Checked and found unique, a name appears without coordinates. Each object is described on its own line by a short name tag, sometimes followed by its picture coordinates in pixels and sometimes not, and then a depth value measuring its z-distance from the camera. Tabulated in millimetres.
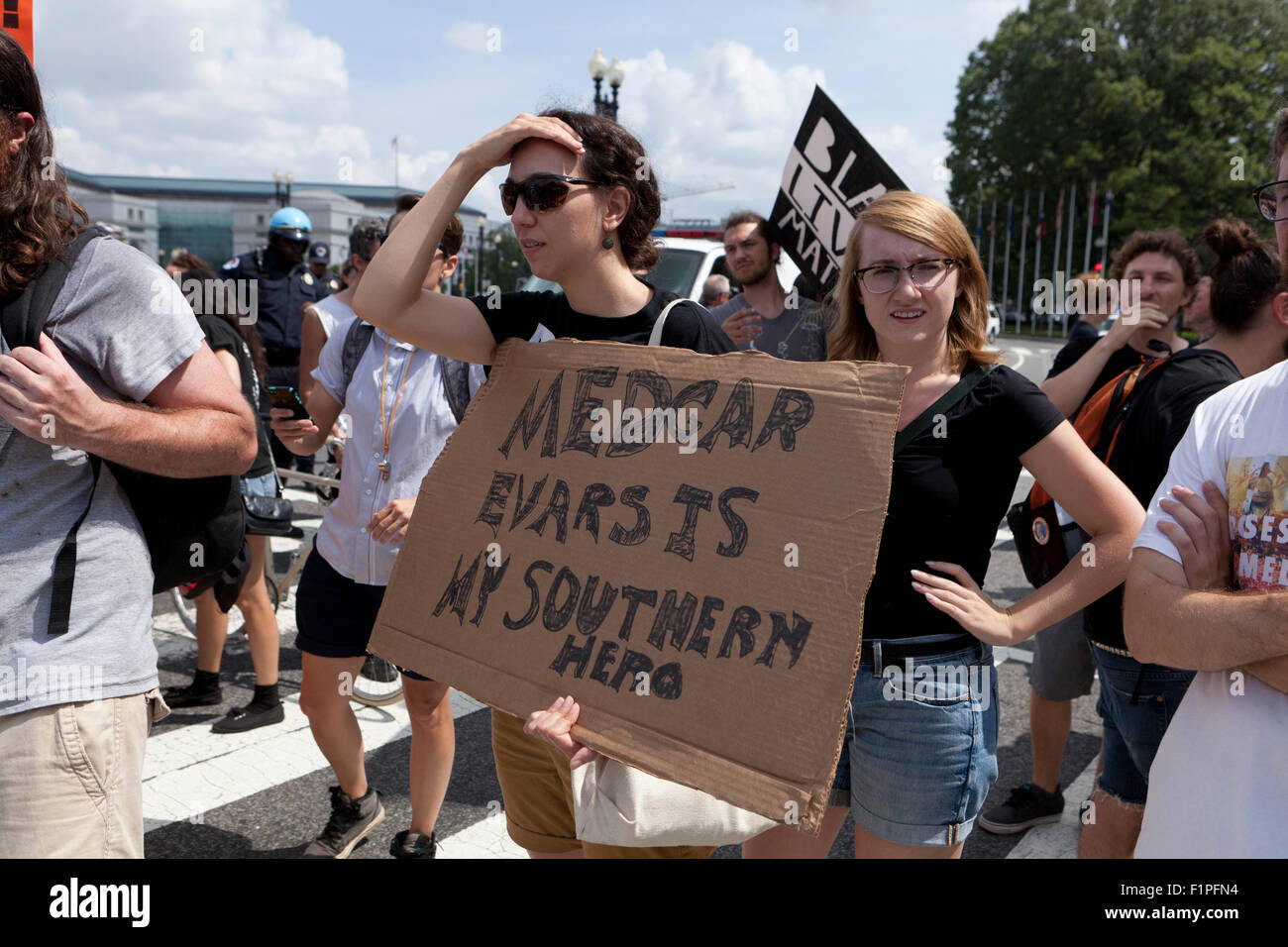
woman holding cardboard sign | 2053
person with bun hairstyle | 2547
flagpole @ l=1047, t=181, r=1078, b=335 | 49531
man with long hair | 1676
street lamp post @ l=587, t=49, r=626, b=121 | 15602
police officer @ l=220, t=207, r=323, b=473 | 7222
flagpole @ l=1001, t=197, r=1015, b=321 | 53656
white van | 8383
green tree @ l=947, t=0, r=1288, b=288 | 46688
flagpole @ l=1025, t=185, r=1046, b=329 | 48650
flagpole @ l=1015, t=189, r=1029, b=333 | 50969
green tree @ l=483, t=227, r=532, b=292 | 24167
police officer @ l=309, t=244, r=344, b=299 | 7855
